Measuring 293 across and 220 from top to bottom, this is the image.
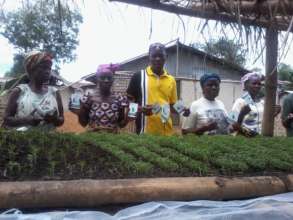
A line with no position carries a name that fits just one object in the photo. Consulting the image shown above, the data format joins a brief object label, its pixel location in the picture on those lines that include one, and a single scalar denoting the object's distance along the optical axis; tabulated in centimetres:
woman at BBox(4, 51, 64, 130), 201
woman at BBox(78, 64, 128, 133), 217
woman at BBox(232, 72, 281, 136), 241
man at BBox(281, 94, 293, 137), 265
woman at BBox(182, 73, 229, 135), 234
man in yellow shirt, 235
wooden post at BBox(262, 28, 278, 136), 233
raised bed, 118
